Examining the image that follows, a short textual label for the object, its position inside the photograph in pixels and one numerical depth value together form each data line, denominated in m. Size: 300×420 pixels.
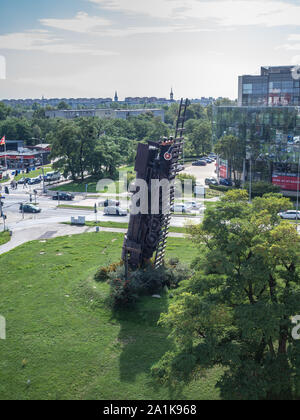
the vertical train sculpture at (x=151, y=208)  30.39
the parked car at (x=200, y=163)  97.62
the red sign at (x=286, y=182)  62.81
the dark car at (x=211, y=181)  72.86
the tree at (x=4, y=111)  141.98
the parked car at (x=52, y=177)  79.65
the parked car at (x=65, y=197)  66.06
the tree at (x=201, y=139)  105.75
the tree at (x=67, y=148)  74.62
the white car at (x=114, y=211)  55.50
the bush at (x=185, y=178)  66.38
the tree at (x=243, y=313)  17.03
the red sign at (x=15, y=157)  95.36
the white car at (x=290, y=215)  51.16
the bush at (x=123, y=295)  28.19
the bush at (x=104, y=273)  32.38
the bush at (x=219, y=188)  68.88
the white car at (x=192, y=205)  57.61
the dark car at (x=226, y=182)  71.57
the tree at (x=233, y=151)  67.94
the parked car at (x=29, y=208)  58.28
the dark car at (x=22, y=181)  78.94
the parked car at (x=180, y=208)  56.09
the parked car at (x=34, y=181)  78.46
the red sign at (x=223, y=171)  75.31
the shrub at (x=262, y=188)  61.56
